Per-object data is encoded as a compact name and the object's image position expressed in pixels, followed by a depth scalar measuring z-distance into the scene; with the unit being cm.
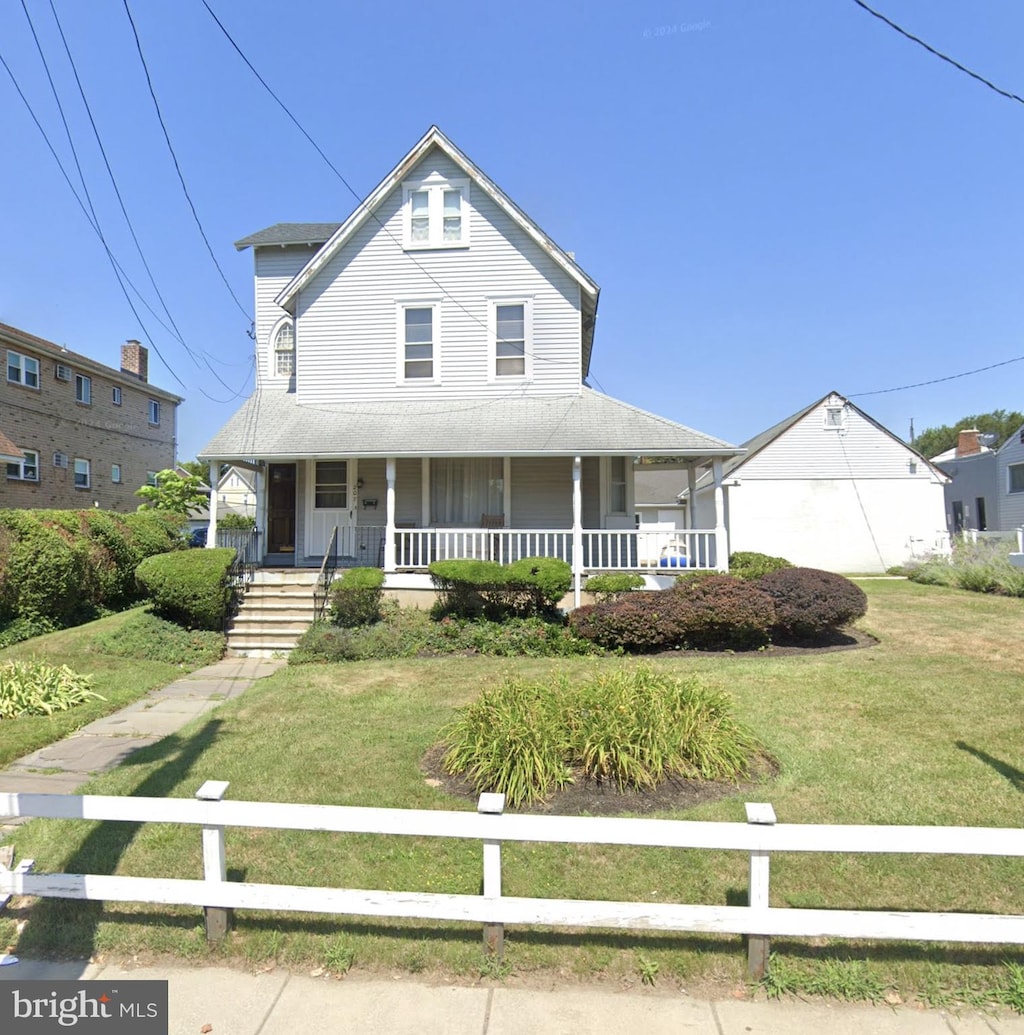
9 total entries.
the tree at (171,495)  2607
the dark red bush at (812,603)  1038
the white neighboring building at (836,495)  2422
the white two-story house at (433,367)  1477
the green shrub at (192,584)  1134
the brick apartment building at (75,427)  2312
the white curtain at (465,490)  1500
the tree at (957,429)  7144
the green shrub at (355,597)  1152
